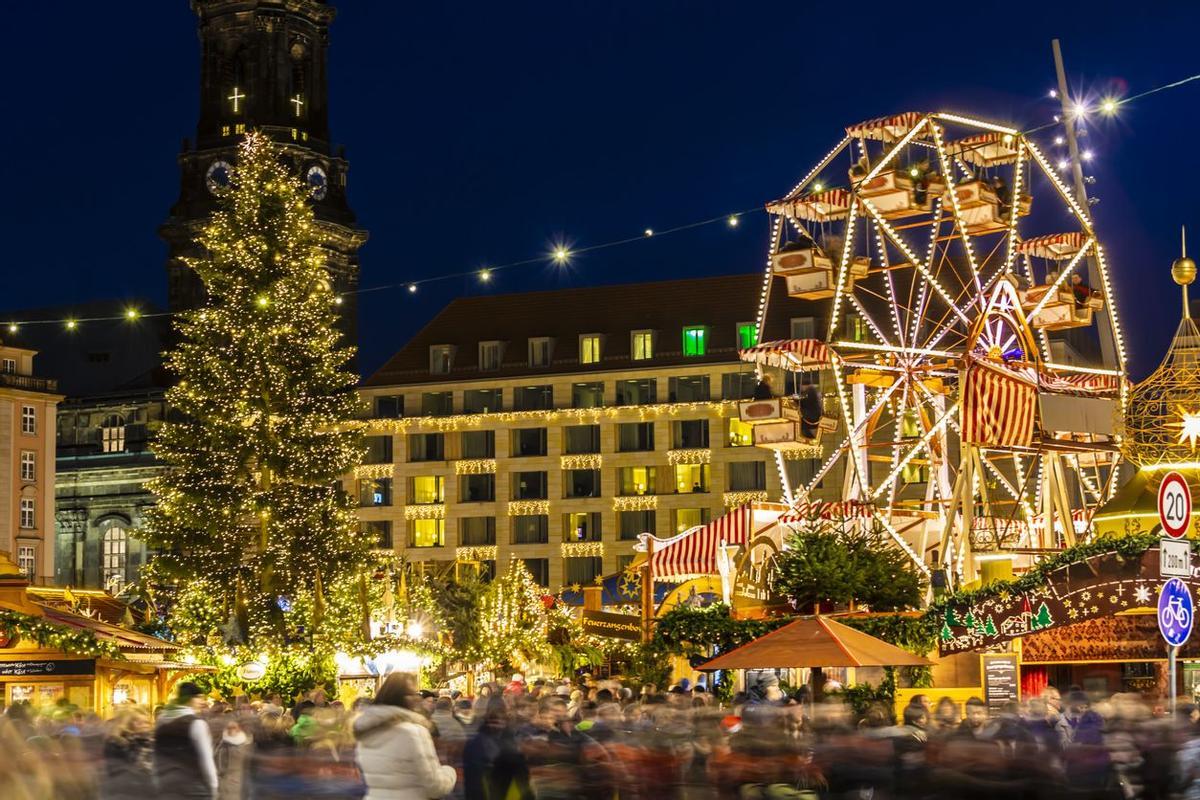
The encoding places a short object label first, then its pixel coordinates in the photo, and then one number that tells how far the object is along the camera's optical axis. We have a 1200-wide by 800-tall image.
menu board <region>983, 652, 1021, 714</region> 25.91
